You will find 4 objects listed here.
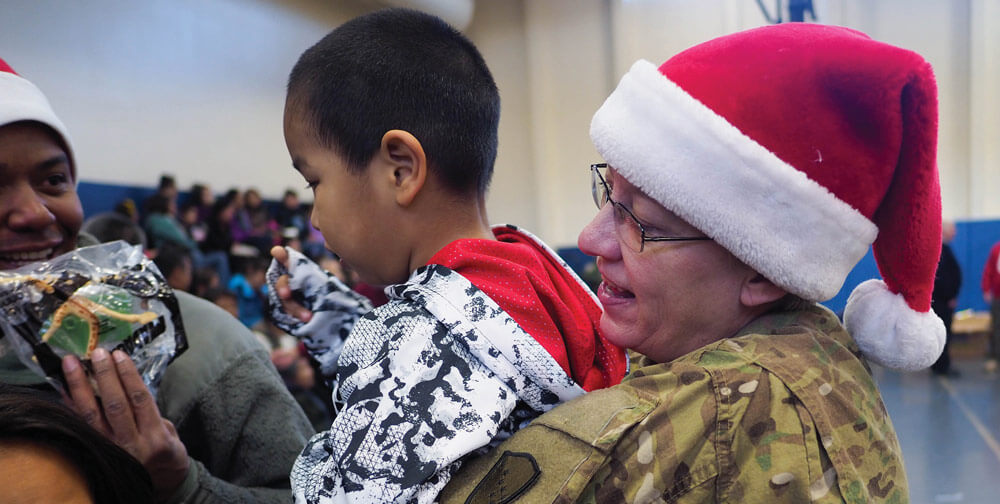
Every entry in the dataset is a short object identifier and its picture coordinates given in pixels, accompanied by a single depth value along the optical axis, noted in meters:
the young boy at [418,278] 0.89
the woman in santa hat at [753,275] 0.84
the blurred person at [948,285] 7.76
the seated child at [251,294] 6.36
